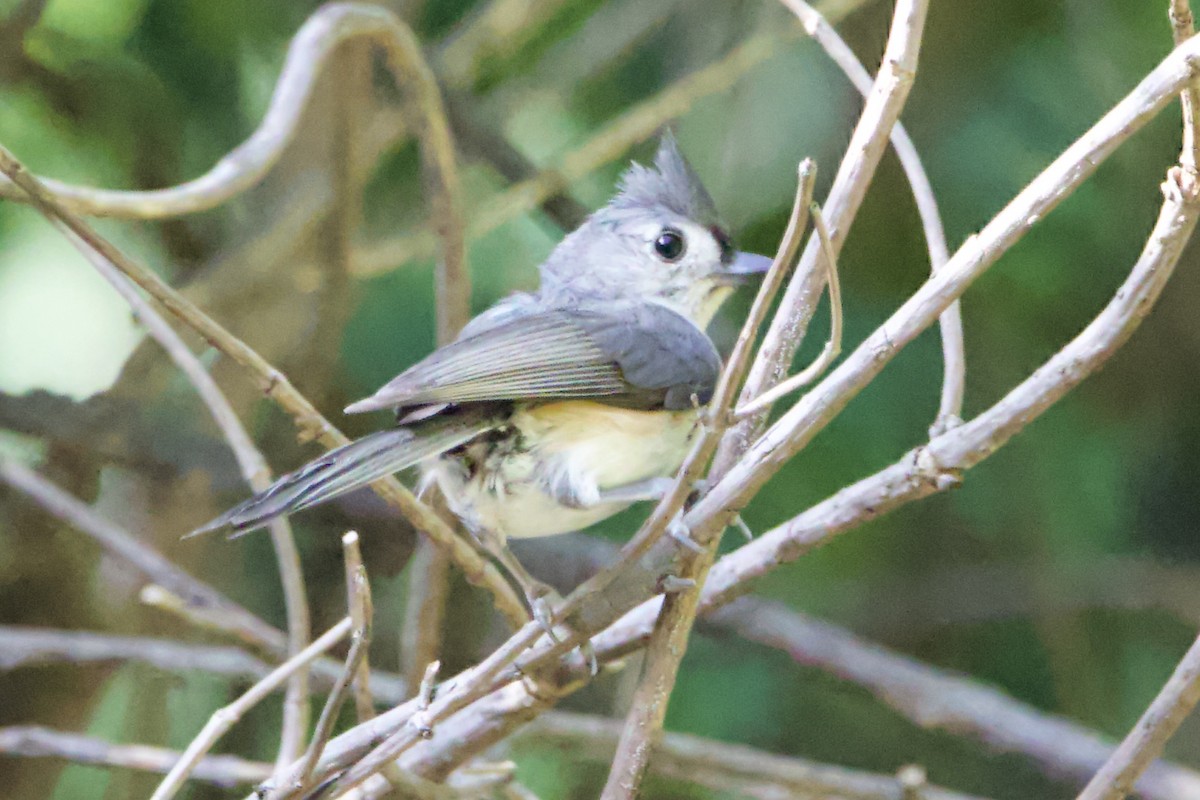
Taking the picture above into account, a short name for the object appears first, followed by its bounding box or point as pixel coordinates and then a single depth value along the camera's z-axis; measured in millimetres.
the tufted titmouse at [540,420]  4079
